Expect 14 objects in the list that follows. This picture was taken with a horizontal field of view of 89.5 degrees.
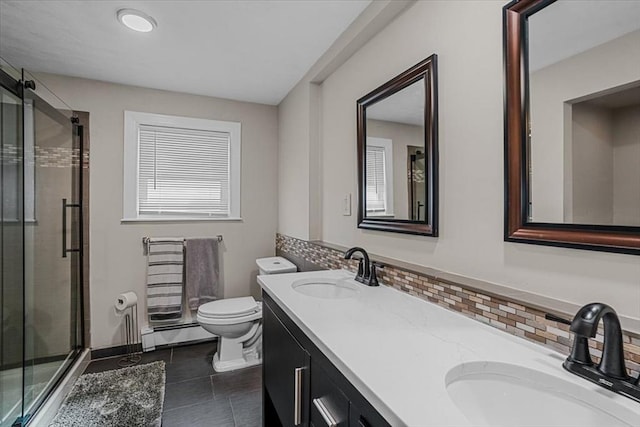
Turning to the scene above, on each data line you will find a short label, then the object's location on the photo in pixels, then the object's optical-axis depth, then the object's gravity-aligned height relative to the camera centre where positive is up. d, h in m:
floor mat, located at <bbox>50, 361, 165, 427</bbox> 1.81 -1.16
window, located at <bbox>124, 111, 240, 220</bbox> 2.72 +0.41
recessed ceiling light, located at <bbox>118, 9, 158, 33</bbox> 1.72 +1.07
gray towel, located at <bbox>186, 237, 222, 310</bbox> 2.84 -0.52
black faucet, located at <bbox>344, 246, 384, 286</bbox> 1.61 -0.28
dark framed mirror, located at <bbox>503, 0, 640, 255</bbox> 0.76 +0.24
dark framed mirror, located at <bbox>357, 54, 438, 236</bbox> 1.36 +0.29
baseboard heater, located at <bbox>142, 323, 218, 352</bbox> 2.71 -1.05
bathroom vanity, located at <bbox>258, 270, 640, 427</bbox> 0.66 -0.37
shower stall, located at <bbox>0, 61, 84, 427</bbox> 1.86 -0.21
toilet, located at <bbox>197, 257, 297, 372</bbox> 2.38 -0.85
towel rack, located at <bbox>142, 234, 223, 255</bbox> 2.75 -0.26
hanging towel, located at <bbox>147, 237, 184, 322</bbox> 2.71 -0.55
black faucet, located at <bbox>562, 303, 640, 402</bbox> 0.66 -0.30
